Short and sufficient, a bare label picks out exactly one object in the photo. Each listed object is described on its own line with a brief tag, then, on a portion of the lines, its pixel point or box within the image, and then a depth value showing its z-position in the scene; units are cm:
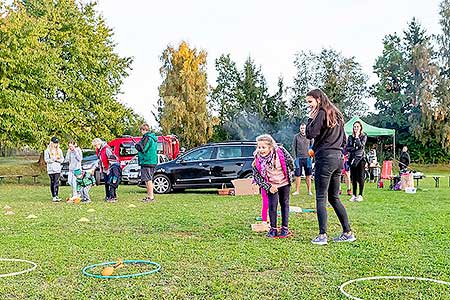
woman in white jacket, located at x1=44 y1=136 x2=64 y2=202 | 1299
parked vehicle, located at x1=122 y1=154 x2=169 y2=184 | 2081
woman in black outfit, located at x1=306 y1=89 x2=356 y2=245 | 614
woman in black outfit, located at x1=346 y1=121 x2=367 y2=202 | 1134
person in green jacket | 1247
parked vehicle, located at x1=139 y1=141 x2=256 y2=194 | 1498
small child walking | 1259
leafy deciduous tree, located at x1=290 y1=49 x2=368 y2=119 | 4278
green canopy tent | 2430
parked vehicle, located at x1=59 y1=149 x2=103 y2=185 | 2098
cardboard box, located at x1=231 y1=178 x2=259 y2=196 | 1422
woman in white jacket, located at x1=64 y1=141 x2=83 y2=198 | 1276
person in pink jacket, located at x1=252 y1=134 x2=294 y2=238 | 680
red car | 2375
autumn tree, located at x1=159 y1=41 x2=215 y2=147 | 3662
